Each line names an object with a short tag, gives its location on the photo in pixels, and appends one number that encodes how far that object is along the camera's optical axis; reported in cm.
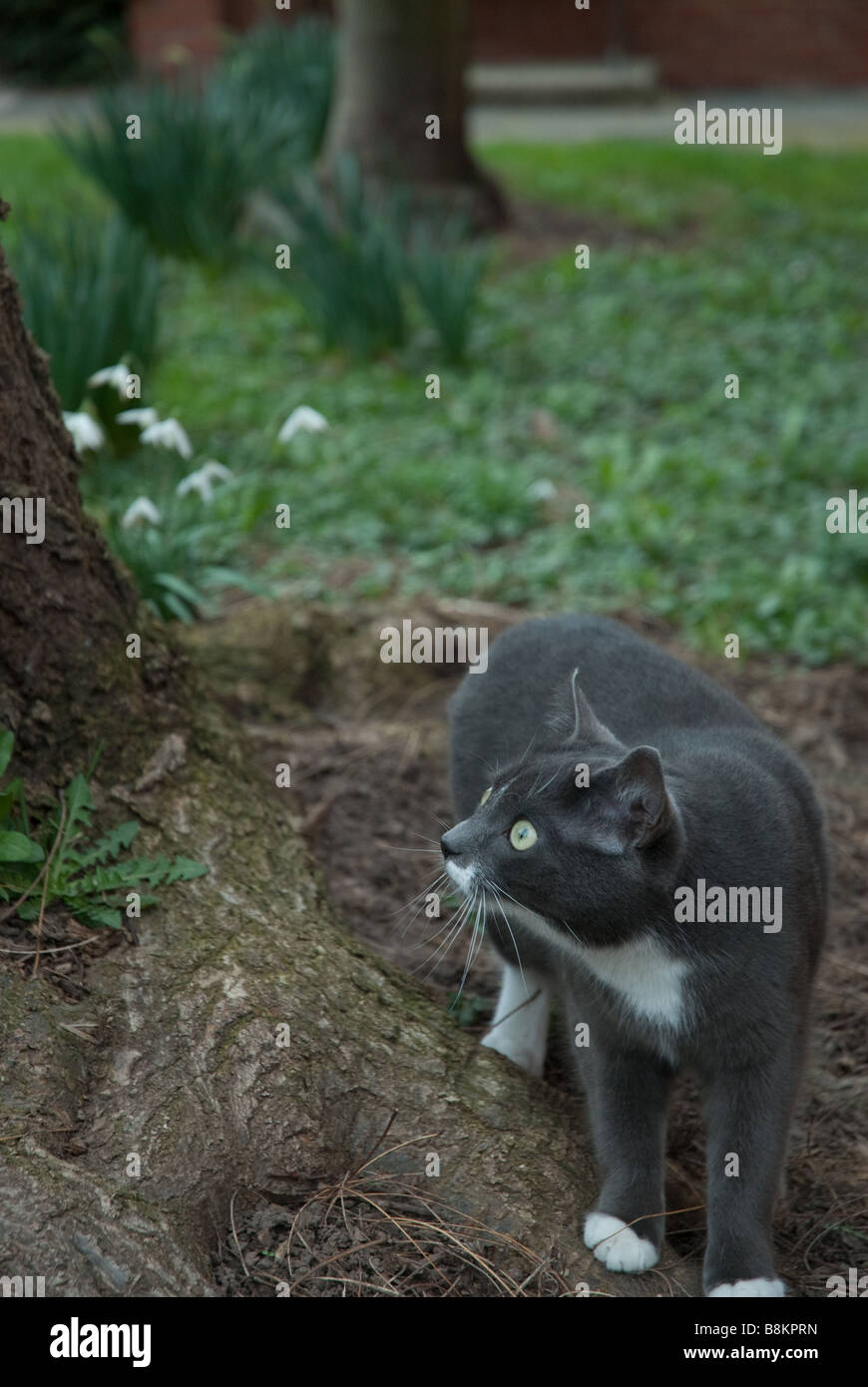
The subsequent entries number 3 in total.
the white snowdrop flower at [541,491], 520
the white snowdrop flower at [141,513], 406
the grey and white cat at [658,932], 227
